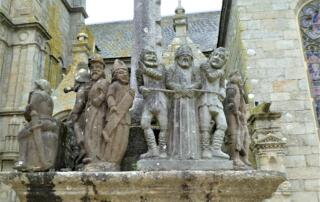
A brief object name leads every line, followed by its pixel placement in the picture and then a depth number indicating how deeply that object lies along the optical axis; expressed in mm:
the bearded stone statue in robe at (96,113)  3545
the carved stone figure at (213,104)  3596
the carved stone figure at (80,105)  3748
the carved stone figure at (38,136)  3492
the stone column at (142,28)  5254
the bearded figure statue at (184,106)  3537
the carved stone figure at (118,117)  3529
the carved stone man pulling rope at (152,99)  3562
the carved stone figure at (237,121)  3812
